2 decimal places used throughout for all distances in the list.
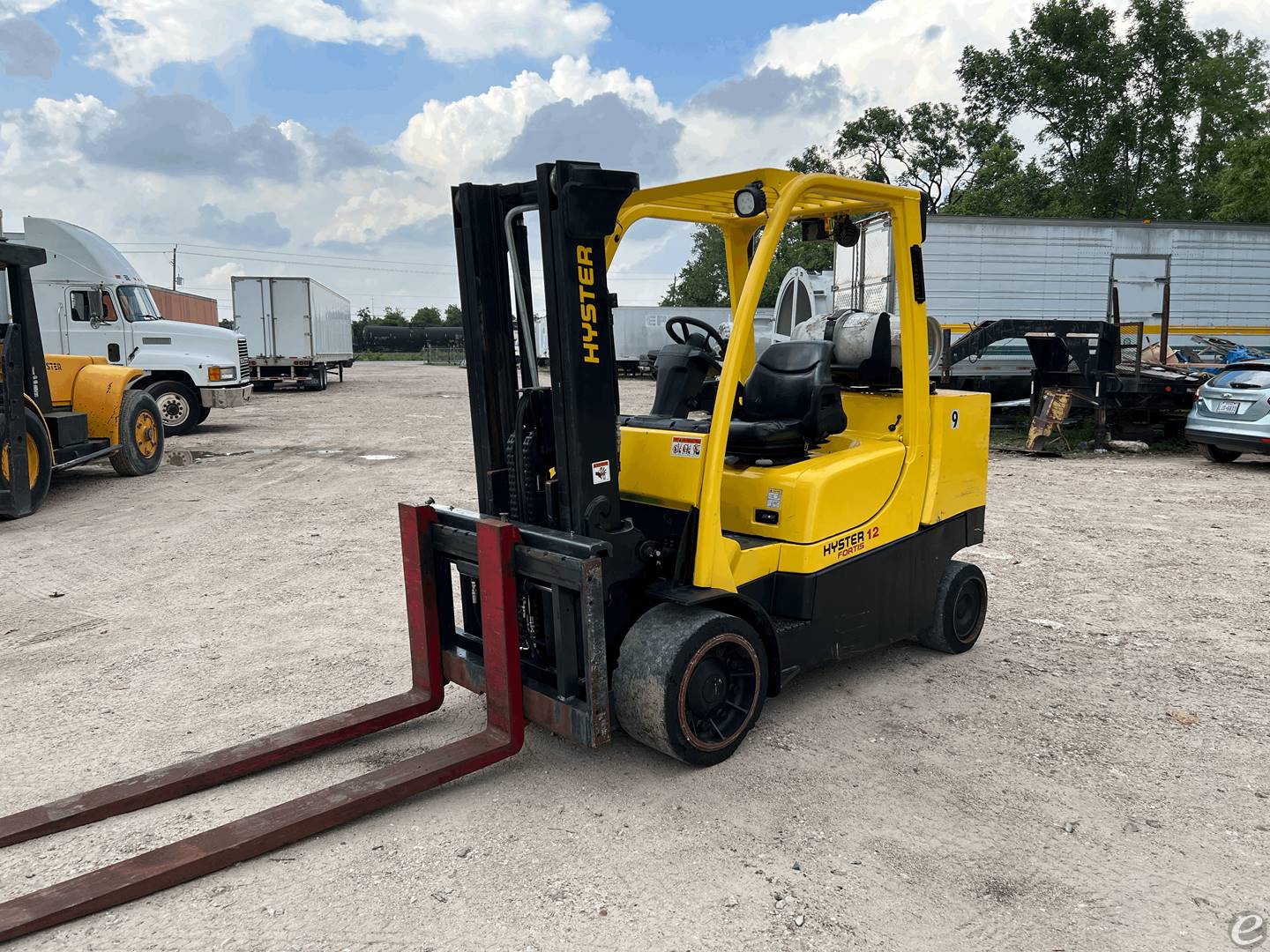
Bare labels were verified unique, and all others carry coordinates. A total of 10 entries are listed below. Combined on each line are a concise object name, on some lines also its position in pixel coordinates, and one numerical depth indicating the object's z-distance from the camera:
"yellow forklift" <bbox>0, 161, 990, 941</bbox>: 3.73
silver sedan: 12.29
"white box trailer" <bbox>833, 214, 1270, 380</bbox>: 17.12
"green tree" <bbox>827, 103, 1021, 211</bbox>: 42.19
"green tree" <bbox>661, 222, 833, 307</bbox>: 35.66
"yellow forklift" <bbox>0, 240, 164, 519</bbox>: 9.80
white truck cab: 15.83
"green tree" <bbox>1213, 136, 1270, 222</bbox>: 27.02
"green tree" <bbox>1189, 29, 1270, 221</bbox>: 33.78
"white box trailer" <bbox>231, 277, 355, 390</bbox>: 29.61
